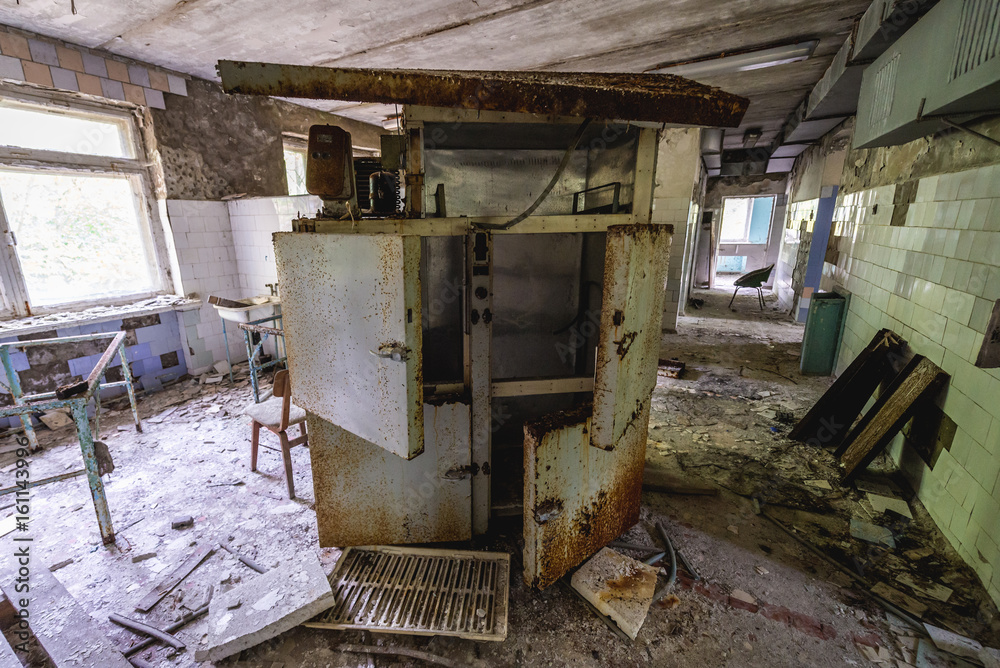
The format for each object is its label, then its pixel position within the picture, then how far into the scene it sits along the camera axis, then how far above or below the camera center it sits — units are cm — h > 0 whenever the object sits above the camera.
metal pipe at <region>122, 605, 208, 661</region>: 172 -167
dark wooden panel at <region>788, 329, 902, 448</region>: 328 -135
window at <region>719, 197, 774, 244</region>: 1338 +27
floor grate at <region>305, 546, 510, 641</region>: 177 -161
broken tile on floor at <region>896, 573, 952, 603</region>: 194 -163
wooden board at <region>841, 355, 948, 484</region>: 260 -115
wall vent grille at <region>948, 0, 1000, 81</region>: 167 +78
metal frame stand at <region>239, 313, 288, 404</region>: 367 -95
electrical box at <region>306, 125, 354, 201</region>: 182 +26
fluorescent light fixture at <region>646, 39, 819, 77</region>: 337 +139
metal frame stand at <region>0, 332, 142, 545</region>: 196 -89
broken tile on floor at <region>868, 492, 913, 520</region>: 251 -161
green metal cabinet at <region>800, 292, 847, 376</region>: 441 -107
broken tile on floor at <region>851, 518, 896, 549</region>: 229 -163
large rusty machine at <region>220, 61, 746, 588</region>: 145 -28
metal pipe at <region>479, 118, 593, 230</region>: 158 +15
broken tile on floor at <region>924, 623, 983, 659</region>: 168 -161
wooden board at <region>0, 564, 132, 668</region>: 116 -117
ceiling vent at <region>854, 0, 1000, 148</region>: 174 +75
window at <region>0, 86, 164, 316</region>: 343 +17
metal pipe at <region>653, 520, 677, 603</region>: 198 -162
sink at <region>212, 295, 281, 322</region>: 384 -73
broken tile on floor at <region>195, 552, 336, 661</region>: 165 -153
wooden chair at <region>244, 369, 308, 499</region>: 255 -116
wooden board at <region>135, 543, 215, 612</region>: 194 -167
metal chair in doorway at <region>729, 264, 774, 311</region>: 816 -92
